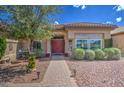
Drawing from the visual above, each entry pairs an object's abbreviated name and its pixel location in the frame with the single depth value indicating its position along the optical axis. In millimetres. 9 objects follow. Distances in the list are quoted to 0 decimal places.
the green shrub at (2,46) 4622
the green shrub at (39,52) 4752
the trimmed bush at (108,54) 5110
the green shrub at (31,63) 3973
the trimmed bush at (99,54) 5134
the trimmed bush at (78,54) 5209
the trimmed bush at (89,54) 5173
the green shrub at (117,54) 4679
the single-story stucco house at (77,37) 4805
